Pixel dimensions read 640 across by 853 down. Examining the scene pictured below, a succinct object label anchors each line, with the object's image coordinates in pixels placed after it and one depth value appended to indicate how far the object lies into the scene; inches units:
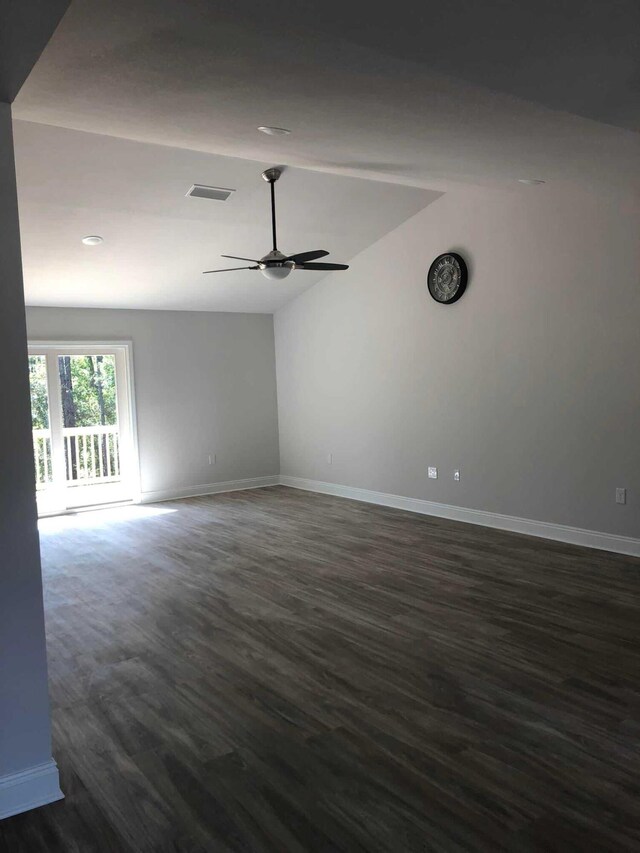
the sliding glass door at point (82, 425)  299.9
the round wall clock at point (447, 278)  246.1
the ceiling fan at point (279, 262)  200.9
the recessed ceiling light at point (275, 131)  127.9
